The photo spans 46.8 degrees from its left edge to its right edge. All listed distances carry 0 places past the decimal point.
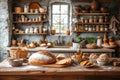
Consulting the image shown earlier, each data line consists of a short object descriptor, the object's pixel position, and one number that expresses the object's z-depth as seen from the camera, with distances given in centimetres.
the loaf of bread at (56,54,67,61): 224
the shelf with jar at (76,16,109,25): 457
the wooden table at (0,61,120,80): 187
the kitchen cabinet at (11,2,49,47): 459
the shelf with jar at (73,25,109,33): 459
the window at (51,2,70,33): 469
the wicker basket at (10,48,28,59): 222
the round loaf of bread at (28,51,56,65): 204
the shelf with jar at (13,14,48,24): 460
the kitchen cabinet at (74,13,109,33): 457
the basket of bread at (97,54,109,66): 209
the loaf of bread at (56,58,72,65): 202
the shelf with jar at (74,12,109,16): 456
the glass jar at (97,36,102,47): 448
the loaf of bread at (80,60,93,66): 201
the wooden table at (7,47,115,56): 409
